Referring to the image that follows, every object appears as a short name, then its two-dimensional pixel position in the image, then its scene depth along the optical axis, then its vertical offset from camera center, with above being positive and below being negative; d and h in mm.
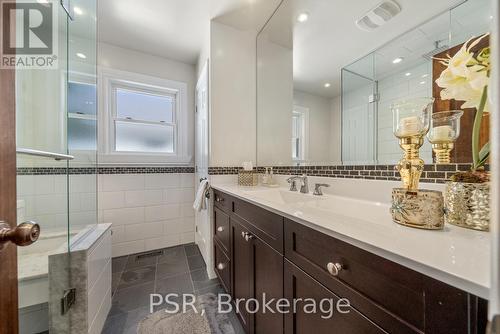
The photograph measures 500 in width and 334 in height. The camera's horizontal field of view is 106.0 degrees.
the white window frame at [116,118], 2074 +618
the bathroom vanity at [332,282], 319 -286
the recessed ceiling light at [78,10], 1215 +1038
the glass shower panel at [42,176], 763 -42
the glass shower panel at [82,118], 1205 +369
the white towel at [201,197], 1679 -276
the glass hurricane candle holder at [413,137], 588 +92
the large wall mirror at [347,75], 751 +511
